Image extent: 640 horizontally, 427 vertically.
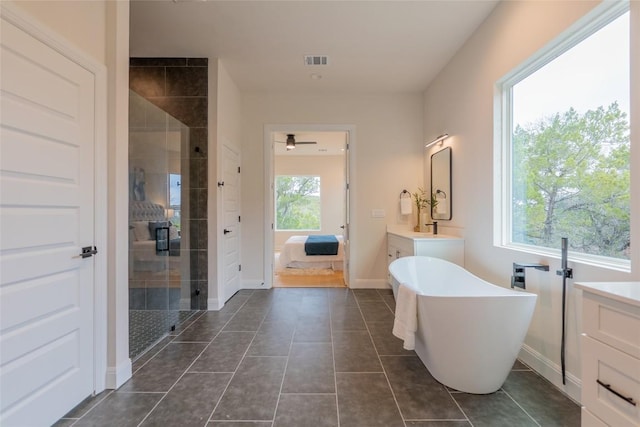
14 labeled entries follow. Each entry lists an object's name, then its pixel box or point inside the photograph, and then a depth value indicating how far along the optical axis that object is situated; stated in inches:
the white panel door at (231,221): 139.3
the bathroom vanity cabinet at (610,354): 36.4
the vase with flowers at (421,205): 159.9
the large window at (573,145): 61.8
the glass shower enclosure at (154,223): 91.6
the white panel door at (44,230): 50.6
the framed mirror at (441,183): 134.3
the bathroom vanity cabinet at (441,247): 120.4
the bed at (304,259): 215.6
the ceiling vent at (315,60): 129.0
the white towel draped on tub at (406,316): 71.4
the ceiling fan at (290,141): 219.1
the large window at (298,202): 338.0
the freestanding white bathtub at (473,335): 64.7
